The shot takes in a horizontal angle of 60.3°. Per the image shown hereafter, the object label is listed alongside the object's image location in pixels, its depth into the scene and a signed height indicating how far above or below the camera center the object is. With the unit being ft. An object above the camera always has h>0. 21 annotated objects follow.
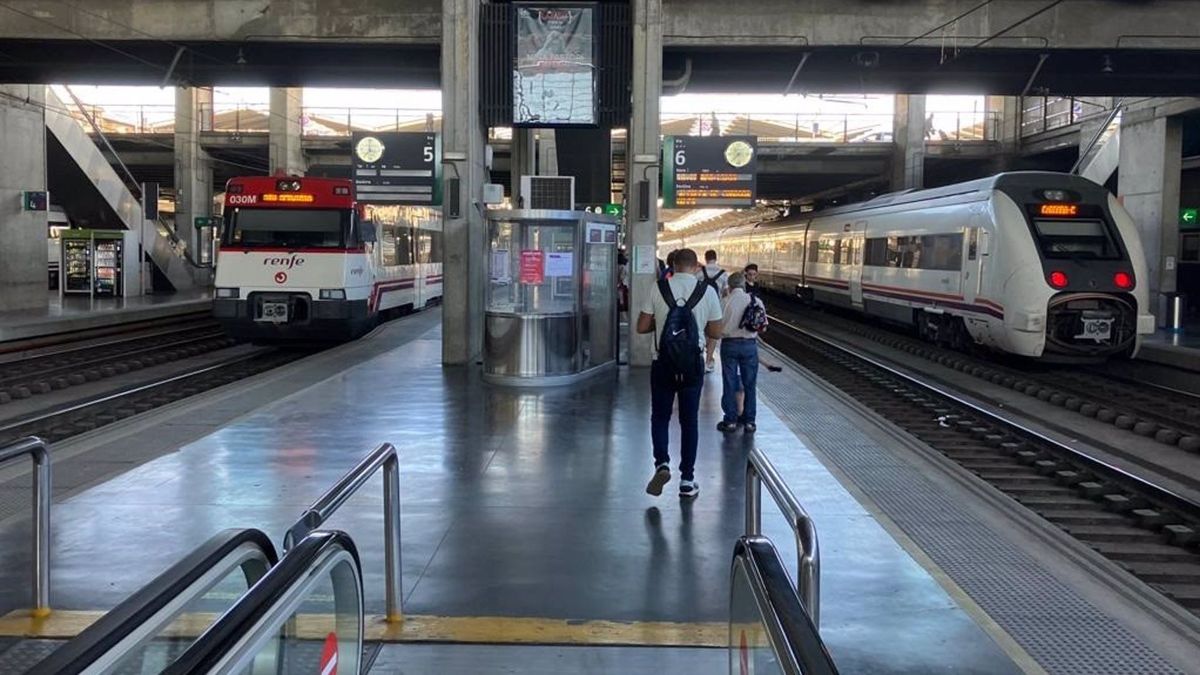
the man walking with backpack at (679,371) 23.97 -2.47
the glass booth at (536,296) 43.19 -1.36
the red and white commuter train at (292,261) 55.36 +0.02
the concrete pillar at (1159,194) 78.38 +5.94
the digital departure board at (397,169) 55.36 +5.02
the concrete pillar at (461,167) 49.19 +4.60
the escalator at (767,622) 7.85 -3.00
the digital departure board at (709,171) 54.13 +5.14
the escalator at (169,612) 7.99 -3.08
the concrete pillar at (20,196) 82.43 +4.98
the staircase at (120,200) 95.14 +6.07
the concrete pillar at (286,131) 127.24 +16.15
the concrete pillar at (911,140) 119.24 +15.06
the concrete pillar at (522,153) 76.64 +8.19
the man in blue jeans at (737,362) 33.32 -3.09
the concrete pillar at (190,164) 132.36 +12.71
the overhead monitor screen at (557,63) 50.03 +9.74
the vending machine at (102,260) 97.96 -0.18
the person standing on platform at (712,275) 36.14 -0.33
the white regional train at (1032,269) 50.16 +0.07
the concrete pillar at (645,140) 49.73 +6.09
